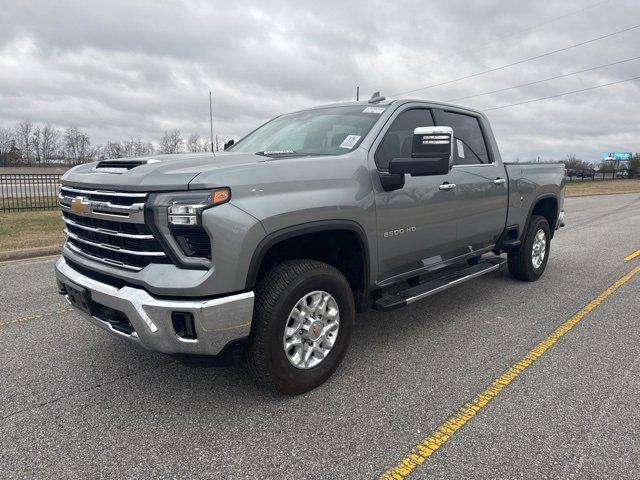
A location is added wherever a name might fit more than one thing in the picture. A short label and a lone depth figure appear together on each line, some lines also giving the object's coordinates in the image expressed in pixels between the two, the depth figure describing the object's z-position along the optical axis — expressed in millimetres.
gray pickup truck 2697
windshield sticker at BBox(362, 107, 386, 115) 4012
